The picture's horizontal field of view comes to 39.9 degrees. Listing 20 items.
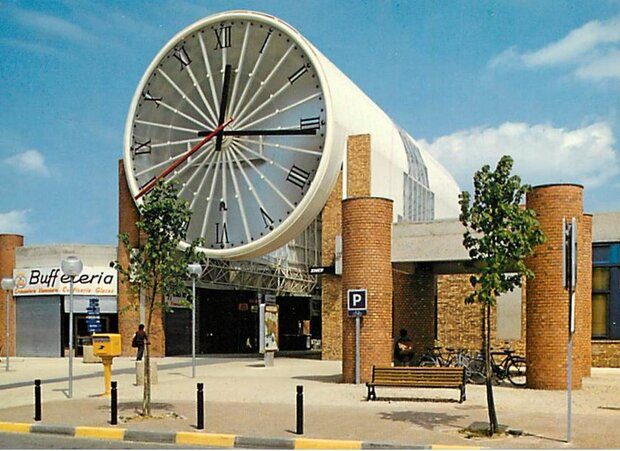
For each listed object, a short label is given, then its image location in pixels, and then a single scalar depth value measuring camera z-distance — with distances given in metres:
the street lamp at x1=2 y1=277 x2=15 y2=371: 32.66
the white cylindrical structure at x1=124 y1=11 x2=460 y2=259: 34.84
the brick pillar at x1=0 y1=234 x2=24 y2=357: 41.97
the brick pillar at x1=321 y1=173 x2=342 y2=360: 34.06
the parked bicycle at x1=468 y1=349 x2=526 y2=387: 21.91
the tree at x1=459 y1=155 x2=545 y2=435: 13.22
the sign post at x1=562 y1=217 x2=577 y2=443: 12.30
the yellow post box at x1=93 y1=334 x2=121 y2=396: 19.70
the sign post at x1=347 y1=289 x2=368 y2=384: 21.47
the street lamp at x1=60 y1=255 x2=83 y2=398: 20.67
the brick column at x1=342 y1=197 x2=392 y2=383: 21.59
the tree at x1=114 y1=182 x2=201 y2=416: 16.30
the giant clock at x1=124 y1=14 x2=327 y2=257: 35.97
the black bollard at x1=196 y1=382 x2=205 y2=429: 13.80
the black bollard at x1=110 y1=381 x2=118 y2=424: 14.68
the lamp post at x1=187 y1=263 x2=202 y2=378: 24.23
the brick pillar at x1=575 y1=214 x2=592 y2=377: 21.84
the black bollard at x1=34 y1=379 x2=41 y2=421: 15.36
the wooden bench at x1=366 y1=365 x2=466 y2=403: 17.27
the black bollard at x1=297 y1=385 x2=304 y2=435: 13.10
